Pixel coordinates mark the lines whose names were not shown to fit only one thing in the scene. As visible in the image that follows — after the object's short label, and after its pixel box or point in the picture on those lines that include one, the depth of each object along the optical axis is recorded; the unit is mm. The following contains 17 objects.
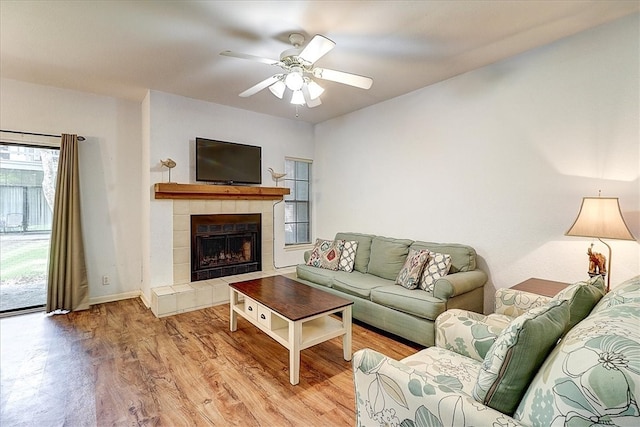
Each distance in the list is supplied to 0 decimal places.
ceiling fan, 2102
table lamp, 2064
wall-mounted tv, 4066
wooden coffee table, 2223
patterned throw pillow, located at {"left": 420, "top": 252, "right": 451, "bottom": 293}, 2992
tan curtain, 3555
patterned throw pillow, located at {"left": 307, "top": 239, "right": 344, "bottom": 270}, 3928
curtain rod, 3394
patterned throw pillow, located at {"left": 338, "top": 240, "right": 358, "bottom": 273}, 3881
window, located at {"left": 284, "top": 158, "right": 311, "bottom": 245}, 5133
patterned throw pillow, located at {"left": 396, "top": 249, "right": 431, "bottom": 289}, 3090
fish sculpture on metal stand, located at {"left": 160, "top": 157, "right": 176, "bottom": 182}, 3674
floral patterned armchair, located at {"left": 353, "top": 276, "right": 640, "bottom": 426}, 785
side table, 2295
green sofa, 2676
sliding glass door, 3504
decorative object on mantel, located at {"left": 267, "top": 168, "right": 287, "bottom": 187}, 4639
